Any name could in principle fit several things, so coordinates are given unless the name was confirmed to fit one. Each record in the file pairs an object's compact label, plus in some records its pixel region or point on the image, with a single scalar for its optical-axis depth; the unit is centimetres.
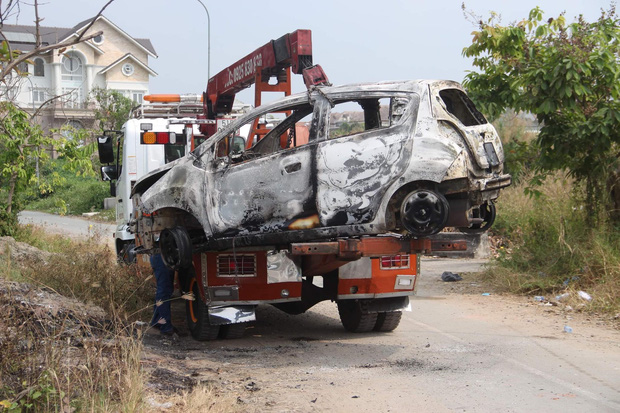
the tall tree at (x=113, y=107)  4709
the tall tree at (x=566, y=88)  1093
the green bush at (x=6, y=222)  1514
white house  6209
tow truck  762
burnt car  733
